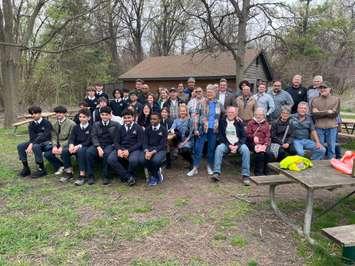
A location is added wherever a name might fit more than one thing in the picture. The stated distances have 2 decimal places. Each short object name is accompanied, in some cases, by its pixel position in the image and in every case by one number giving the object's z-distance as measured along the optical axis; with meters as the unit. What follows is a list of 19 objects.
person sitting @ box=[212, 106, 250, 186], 6.38
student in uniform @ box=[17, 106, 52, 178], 6.55
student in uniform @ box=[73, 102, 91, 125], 6.97
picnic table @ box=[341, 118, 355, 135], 10.17
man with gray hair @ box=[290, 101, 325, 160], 6.68
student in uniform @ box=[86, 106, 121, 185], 6.22
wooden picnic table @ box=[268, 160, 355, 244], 4.00
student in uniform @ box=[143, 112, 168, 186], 6.13
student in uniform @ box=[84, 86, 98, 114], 8.43
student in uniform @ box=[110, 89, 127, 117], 8.15
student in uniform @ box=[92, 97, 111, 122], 7.36
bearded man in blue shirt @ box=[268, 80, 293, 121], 7.50
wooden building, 23.31
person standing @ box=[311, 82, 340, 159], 6.95
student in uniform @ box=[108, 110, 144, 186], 6.11
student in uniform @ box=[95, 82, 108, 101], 8.59
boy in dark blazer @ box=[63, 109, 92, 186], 6.33
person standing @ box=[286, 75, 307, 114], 7.86
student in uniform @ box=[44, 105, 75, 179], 6.53
